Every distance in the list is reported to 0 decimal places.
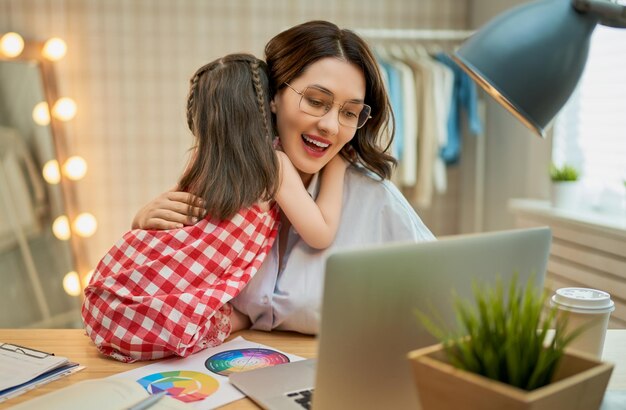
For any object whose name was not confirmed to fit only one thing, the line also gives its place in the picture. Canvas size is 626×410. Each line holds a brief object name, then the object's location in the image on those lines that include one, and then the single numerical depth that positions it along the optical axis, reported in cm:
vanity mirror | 309
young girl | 120
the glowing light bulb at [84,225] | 350
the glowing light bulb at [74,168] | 351
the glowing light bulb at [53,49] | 349
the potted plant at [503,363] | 69
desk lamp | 84
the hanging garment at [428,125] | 348
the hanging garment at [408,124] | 346
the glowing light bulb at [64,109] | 350
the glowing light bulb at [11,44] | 333
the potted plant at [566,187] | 284
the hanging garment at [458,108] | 355
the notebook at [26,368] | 104
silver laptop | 74
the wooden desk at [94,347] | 108
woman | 137
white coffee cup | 104
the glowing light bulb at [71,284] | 332
